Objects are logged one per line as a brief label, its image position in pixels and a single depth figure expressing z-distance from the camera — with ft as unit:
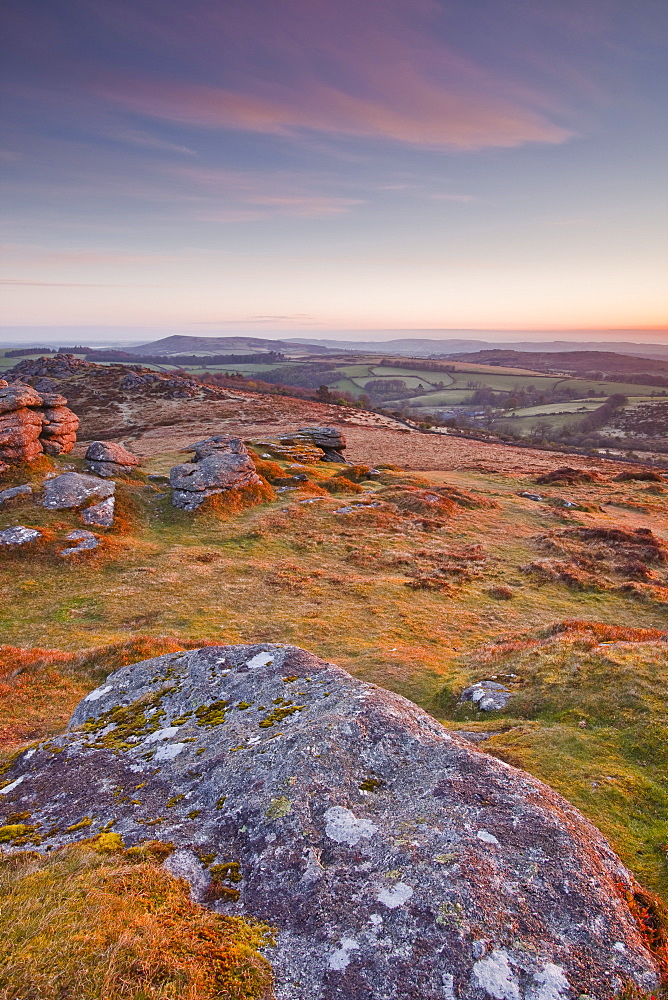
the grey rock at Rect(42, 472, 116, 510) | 84.89
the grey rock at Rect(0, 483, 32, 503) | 83.35
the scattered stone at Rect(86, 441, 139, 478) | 105.09
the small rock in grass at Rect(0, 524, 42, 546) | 73.00
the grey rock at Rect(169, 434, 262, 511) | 102.93
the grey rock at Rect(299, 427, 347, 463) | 188.35
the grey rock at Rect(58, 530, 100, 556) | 75.41
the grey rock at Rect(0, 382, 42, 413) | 97.45
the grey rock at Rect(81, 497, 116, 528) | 84.94
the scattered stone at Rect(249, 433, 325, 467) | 161.99
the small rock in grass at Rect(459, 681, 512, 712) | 40.16
